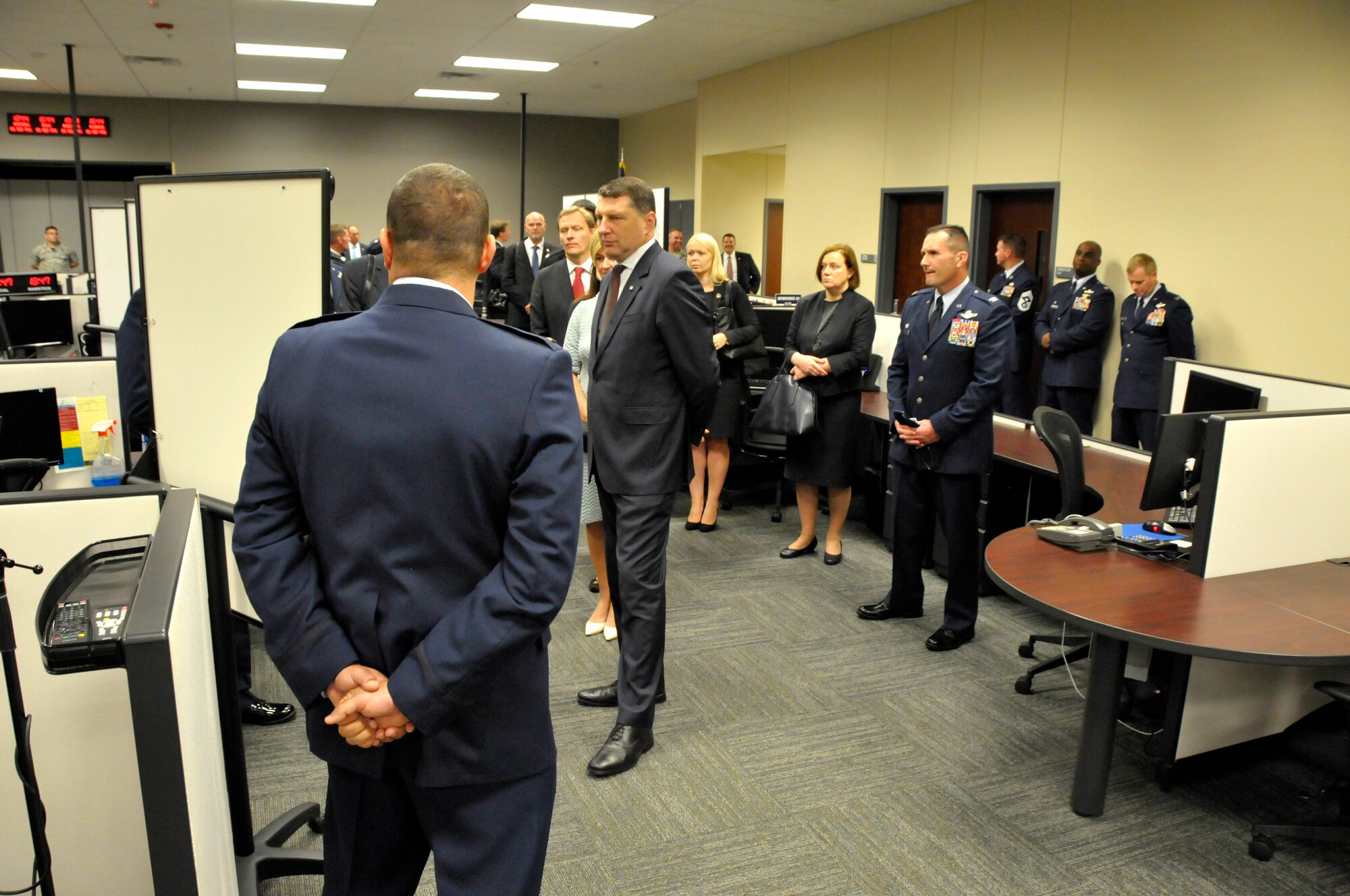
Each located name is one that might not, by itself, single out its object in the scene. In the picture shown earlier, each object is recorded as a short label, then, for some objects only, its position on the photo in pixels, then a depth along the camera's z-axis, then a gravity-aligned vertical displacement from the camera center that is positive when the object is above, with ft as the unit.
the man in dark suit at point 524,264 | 23.89 +0.07
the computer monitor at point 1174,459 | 8.41 -1.51
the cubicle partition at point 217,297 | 7.49 -0.30
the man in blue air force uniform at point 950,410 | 10.93 -1.49
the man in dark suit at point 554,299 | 14.37 -0.47
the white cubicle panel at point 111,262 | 20.77 -0.17
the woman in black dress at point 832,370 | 14.08 -1.37
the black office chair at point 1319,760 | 7.36 -3.56
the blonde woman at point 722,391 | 16.26 -2.01
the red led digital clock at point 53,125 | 40.32 +5.32
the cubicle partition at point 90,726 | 4.58 -2.43
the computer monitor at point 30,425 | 9.42 -1.70
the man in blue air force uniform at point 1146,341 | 18.28 -1.07
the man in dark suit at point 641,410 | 8.49 -1.24
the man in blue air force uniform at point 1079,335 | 19.74 -1.10
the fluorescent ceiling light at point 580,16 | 24.76 +6.51
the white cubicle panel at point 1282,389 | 9.71 -1.04
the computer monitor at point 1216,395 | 9.95 -1.13
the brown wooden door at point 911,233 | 25.76 +1.18
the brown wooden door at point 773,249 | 39.50 +1.00
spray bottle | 9.53 -2.08
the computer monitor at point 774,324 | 20.22 -1.05
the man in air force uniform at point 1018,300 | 21.63 -0.43
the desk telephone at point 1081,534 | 8.70 -2.26
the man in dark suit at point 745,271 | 31.58 +0.03
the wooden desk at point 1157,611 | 6.81 -2.45
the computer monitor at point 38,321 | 19.45 -1.40
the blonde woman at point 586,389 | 11.01 -1.38
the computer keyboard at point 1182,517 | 9.22 -2.20
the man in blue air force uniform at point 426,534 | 4.06 -1.16
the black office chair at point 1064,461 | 10.19 -1.87
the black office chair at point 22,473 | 6.25 -1.83
